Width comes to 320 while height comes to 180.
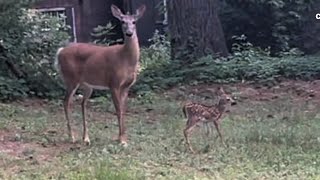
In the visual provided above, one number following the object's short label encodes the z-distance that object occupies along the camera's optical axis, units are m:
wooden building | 26.83
